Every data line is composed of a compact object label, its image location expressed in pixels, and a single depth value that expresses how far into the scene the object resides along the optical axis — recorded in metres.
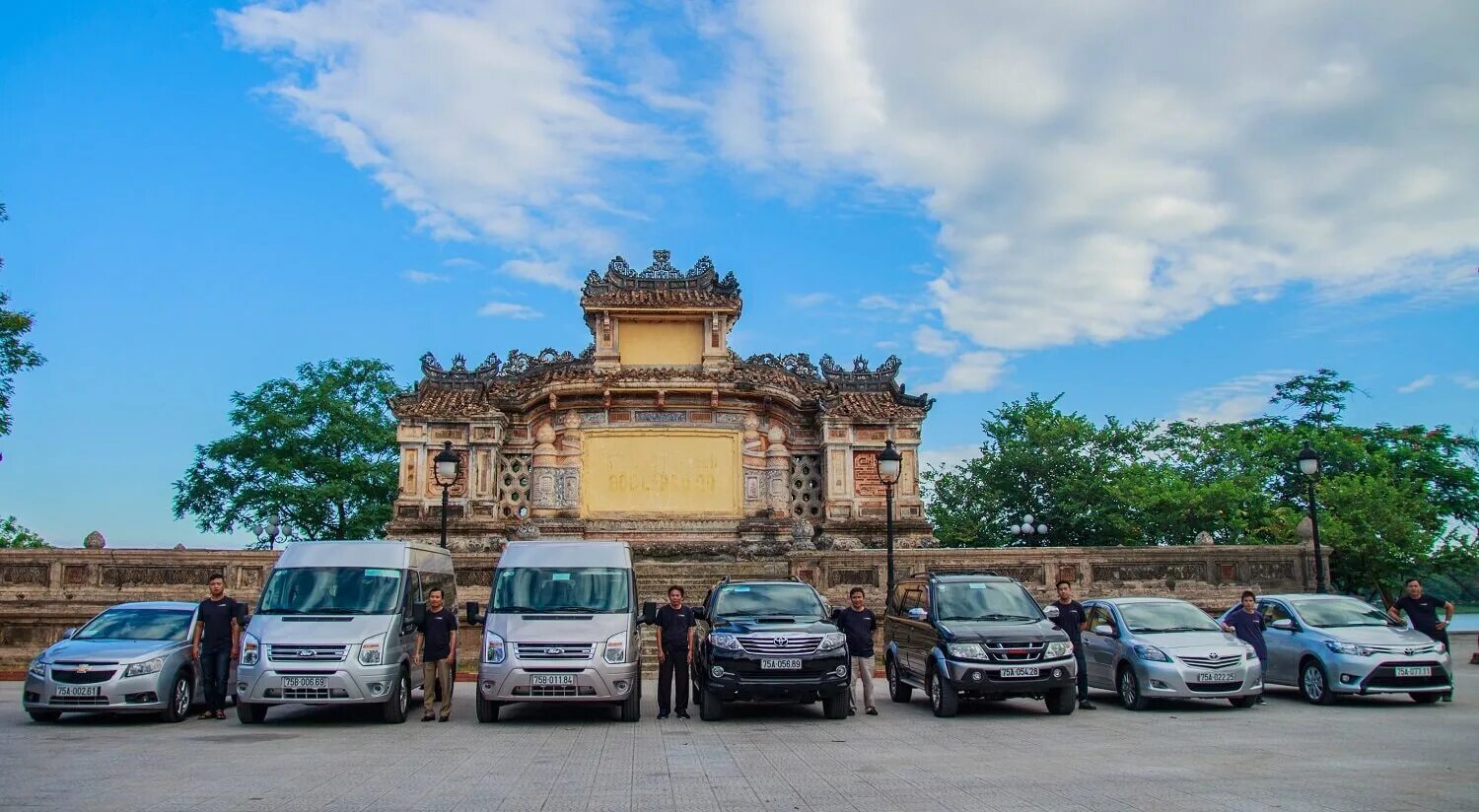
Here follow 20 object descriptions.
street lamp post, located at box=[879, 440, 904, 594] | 21.77
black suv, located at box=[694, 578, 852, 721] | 13.60
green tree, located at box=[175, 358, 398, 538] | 43.22
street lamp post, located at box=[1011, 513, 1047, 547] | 35.22
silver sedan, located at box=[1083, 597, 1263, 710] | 14.44
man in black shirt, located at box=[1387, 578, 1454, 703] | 16.05
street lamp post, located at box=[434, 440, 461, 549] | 22.38
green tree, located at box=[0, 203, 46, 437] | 28.49
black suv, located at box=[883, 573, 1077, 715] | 13.85
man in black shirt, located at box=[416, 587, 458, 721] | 14.28
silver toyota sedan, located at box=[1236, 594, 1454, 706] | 14.63
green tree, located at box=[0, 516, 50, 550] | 47.59
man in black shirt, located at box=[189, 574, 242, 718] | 14.47
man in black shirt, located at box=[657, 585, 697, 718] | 14.59
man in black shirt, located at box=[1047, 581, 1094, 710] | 15.19
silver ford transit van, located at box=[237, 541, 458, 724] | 13.16
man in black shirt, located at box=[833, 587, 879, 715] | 14.84
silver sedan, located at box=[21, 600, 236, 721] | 13.20
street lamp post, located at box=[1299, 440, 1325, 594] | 21.11
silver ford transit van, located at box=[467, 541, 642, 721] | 13.38
